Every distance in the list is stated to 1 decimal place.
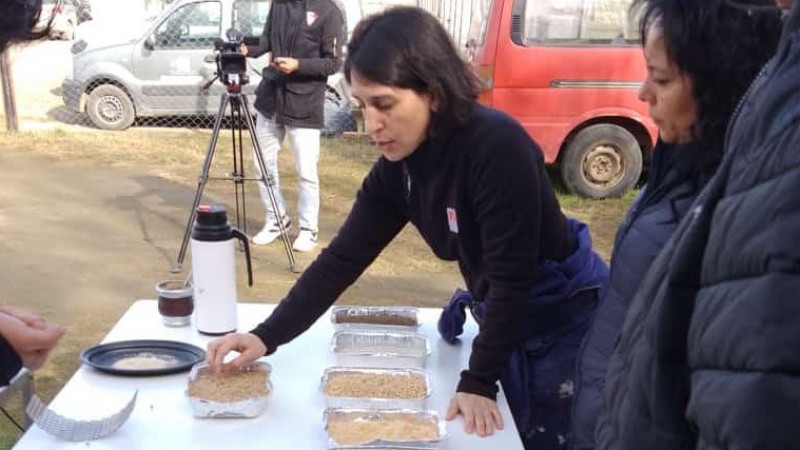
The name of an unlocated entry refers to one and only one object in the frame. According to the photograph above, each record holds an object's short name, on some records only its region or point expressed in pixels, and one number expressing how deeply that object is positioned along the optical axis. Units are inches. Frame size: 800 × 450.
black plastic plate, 72.8
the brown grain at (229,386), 65.8
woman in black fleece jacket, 67.7
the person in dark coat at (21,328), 52.8
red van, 245.4
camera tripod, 185.0
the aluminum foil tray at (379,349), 74.2
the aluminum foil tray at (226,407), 63.9
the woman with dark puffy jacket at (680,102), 54.9
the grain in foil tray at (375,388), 64.8
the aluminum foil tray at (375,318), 81.6
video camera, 183.9
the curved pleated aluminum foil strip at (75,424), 61.9
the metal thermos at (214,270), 77.9
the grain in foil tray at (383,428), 58.3
